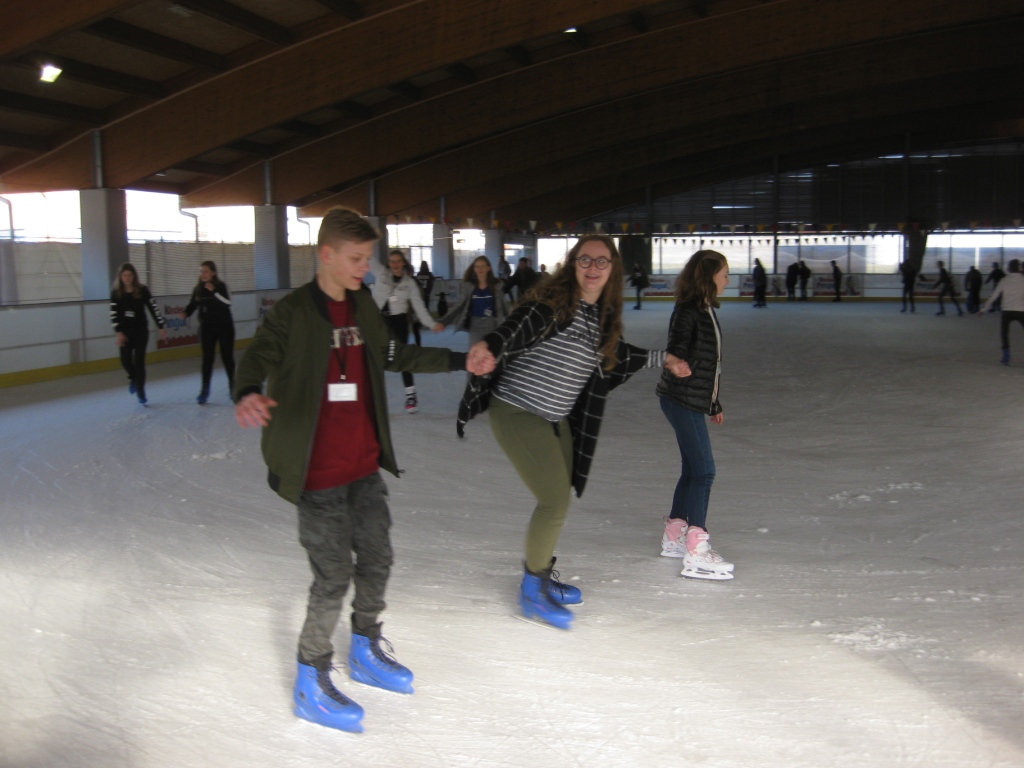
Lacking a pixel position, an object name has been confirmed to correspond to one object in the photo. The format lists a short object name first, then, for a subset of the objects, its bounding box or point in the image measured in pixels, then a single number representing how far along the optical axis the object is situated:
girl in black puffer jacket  4.10
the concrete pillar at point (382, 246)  25.42
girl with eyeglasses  3.34
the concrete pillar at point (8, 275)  15.70
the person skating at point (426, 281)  22.27
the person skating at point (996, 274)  25.66
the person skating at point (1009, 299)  11.52
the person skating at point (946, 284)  23.27
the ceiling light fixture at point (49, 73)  12.26
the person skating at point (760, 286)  29.16
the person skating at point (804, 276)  31.41
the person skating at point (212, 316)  9.12
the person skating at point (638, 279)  27.50
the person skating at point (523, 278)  16.30
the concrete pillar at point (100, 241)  16.03
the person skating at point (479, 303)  8.34
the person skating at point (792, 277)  30.97
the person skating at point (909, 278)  25.11
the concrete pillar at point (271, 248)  21.44
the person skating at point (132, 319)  9.12
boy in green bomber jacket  2.68
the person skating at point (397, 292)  8.56
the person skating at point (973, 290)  24.36
